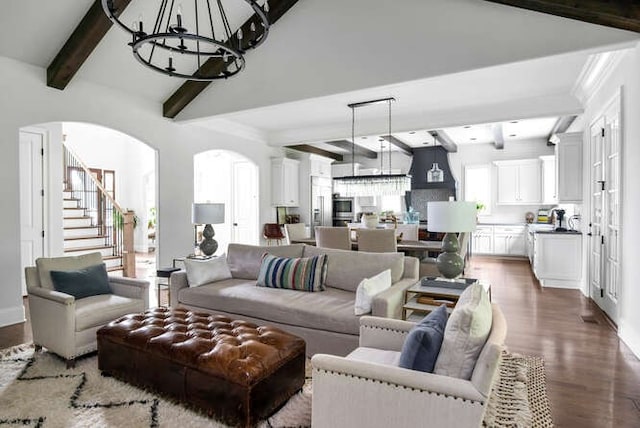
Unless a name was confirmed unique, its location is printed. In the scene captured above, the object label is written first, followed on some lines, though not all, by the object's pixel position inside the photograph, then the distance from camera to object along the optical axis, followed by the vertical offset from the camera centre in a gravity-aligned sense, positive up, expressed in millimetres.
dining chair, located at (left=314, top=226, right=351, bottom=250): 5234 -374
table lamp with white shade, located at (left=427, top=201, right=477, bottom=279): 3006 -115
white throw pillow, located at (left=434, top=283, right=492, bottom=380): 1574 -545
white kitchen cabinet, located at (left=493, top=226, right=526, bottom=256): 8727 -700
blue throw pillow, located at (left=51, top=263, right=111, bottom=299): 3193 -605
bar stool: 7746 -430
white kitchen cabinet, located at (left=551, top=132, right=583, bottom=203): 5742 +640
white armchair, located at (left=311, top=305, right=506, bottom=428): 1465 -763
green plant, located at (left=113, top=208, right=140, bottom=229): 7344 -167
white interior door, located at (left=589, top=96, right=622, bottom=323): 3967 -14
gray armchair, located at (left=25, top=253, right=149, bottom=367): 2883 -785
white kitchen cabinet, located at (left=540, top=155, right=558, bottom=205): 8227 +684
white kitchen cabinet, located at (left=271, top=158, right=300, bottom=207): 8031 +619
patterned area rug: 2160 -1182
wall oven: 10016 +70
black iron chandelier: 2527 +1988
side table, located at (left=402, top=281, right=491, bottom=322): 2922 -722
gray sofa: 2926 -760
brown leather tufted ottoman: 2051 -880
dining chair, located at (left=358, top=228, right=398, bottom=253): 4930 -386
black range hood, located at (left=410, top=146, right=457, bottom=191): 9617 +1126
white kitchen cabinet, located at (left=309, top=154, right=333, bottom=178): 8954 +1097
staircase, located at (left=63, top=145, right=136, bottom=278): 7043 -275
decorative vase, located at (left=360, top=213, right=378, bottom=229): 6594 -197
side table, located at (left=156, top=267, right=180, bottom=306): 4520 -732
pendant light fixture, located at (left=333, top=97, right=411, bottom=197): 6301 +445
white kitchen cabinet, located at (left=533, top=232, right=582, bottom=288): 5773 -752
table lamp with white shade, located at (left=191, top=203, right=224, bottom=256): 4918 -91
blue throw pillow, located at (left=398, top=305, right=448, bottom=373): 1637 -601
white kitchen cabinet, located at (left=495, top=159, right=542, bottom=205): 8789 +662
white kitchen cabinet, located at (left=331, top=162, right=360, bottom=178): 10539 +1154
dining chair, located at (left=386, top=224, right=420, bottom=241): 6113 -344
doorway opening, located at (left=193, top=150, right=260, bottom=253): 7980 +264
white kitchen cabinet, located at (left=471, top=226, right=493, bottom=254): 8977 -709
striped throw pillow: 3561 -593
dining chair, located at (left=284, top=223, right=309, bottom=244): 6004 -329
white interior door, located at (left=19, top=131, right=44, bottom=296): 5211 +216
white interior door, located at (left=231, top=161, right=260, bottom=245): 7961 +152
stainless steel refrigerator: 8945 +207
